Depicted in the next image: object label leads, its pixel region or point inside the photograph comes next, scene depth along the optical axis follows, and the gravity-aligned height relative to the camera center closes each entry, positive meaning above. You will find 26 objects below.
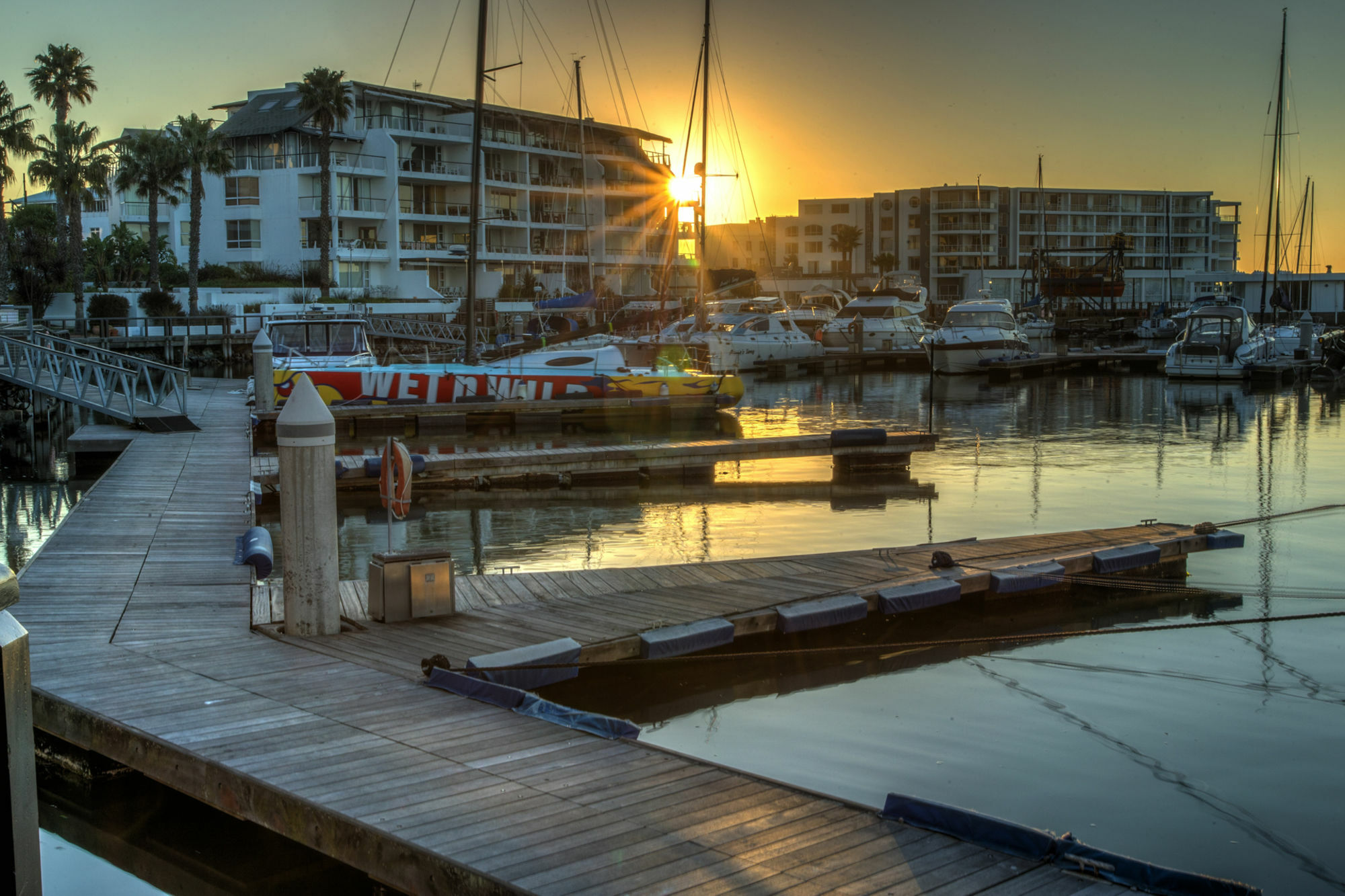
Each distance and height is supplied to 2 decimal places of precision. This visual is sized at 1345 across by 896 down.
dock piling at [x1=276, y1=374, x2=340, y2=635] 7.99 -1.21
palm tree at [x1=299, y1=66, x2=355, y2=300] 56.88 +10.32
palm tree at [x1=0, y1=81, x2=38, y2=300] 48.56 +7.52
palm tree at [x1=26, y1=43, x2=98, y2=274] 55.03 +11.25
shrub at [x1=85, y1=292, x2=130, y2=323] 49.44 +0.45
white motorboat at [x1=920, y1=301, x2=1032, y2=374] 48.94 -0.72
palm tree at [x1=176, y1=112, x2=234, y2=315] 53.97 +7.70
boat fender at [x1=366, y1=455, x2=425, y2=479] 18.25 -2.31
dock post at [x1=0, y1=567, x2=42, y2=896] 2.69 -1.03
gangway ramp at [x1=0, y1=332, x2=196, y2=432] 22.61 -1.37
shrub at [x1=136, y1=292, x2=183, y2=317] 50.91 +0.53
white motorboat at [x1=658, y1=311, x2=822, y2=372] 44.16 -0.76
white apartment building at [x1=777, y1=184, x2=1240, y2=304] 113.31 +8.95
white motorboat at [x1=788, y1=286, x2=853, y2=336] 62.09 +0.74
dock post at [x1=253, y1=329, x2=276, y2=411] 23.84 -1.33
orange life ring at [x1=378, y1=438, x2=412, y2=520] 9.30 -1.28
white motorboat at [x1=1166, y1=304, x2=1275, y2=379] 45.62 -0.93
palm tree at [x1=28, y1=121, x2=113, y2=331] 51.91 +6.61
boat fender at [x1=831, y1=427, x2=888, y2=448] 21.08 -2.11
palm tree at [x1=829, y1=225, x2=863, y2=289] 116.50 +8.20
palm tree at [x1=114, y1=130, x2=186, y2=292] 53.97 +6.96
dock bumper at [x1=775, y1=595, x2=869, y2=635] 9.57 -2.43
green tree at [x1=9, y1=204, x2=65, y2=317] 53.25 +2.36
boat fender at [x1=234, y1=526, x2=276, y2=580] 10.30 -2.09
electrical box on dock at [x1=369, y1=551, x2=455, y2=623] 8.90 -2.05
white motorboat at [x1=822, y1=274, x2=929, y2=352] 56.81 -0.25
